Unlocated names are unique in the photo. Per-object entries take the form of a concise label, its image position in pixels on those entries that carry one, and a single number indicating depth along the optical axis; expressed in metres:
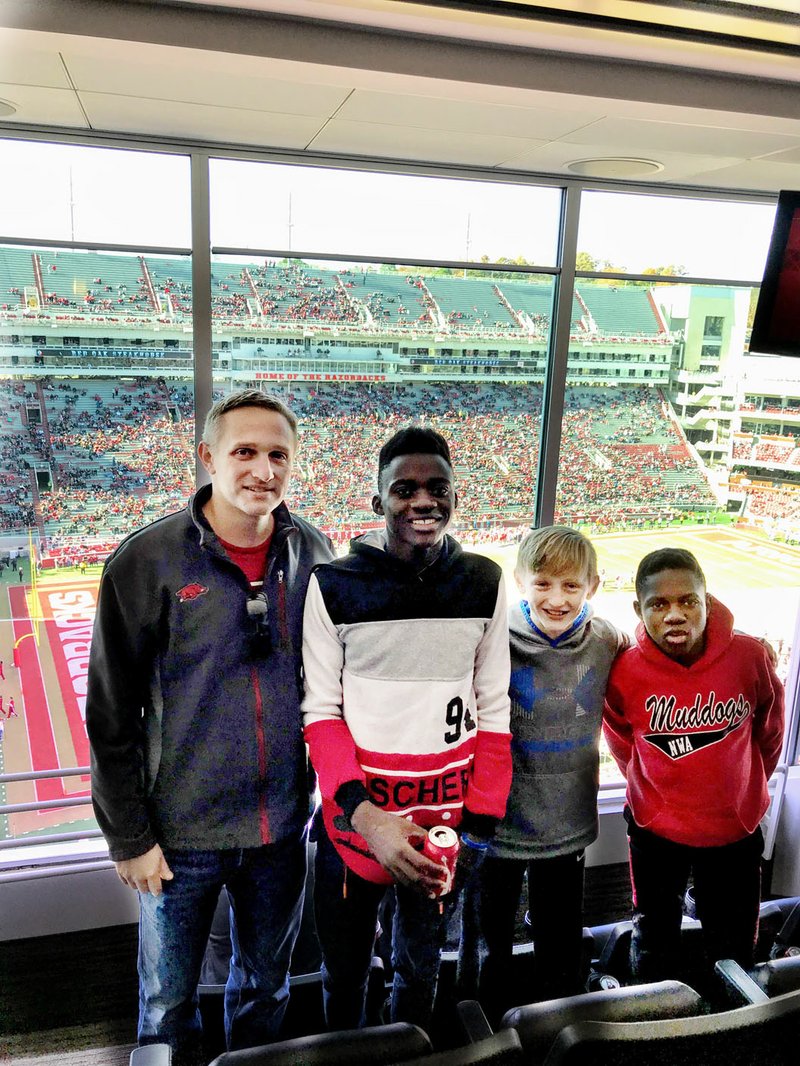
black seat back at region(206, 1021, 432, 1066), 1.22
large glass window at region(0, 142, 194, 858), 2.59
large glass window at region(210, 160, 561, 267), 2.70
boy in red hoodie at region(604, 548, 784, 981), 2.27
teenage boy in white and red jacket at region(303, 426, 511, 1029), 1.82
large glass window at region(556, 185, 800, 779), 3.21
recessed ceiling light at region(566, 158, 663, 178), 2.71
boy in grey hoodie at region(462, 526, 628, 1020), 2.16
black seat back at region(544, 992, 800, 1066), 1.17
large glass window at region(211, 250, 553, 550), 2.94
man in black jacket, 1.81
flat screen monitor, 2.42
